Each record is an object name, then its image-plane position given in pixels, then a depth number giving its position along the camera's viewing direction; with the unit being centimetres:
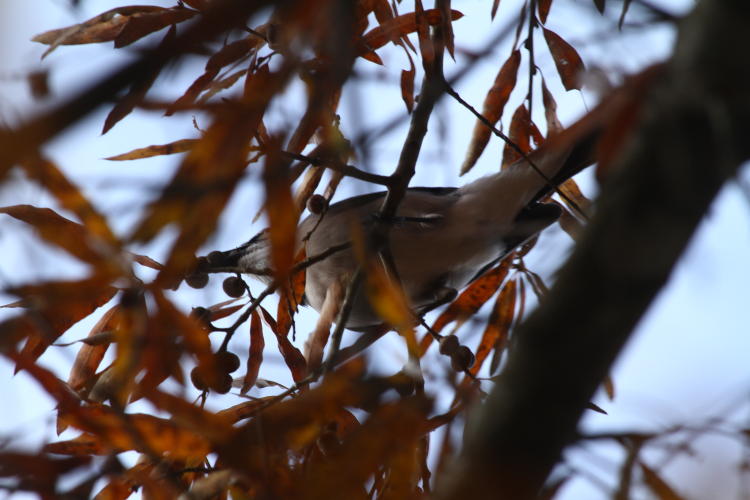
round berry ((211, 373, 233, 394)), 521
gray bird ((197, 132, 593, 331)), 536
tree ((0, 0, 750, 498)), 363
